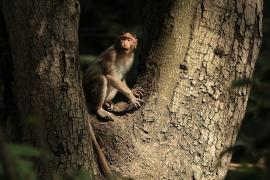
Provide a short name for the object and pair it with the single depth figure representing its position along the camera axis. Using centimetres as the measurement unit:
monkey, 1554
